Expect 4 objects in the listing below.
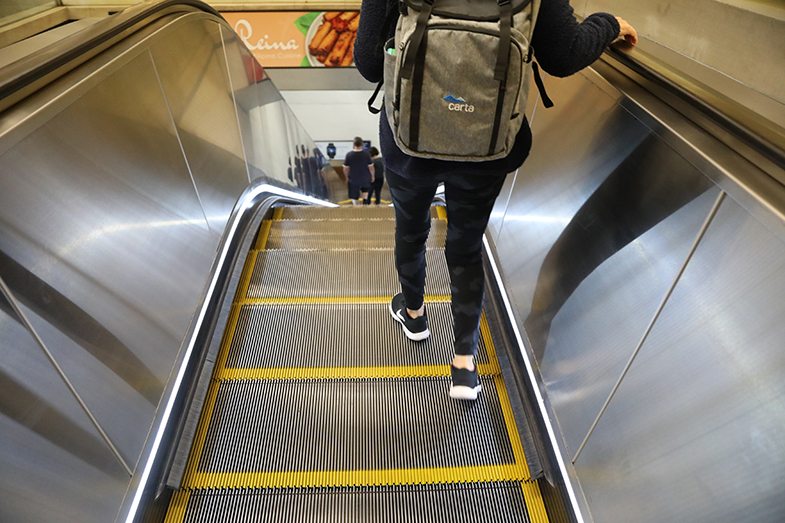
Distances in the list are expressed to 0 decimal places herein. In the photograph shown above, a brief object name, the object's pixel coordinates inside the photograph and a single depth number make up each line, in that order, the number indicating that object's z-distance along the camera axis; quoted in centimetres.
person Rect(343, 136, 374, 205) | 930
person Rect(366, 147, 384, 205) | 997
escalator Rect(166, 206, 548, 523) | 197
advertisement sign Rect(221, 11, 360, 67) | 1108
